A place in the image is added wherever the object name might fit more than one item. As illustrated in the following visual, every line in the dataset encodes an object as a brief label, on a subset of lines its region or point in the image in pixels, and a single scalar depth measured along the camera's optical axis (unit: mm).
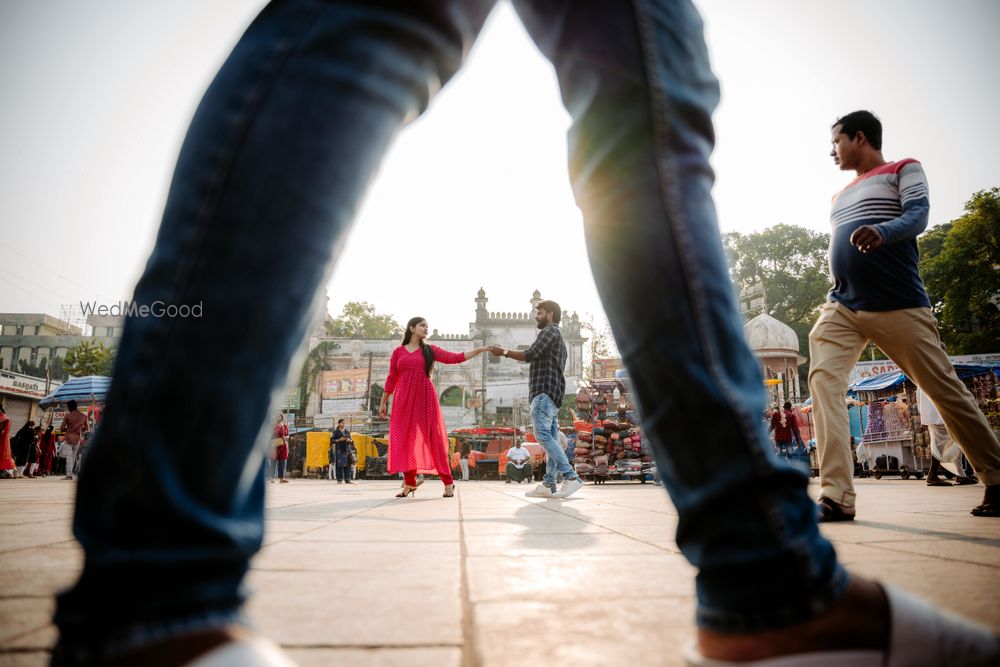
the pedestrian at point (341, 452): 16469
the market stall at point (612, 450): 11461
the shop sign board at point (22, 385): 30359
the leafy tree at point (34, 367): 59500
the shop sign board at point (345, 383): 40000
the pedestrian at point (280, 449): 16016
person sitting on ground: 17547
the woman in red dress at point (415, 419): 6316
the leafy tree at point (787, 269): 46875
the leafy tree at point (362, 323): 60156
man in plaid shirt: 6156
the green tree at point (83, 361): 37344
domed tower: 23672
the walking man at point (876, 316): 3072
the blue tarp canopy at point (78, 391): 16781
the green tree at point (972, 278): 25078
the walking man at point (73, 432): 13836
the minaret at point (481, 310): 48000
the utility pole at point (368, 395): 38938
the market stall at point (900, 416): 12766
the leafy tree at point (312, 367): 42500
